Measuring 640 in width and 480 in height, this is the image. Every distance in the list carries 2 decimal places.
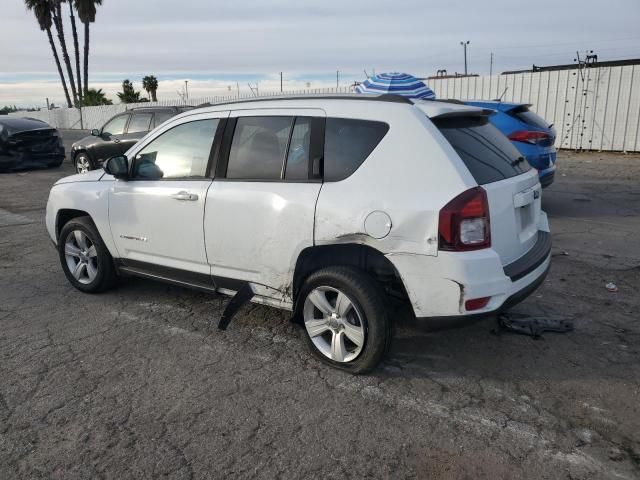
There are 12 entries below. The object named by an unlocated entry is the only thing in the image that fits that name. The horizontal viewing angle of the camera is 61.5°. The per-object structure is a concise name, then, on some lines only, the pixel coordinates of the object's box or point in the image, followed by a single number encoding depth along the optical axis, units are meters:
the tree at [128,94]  38.38
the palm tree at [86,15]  39.25
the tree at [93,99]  37.72
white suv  3.12
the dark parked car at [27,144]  14.30
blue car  7.53
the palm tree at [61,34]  39.97
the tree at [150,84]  43.66
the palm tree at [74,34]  39.38
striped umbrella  7.82
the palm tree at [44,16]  41.06
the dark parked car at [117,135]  11.82
